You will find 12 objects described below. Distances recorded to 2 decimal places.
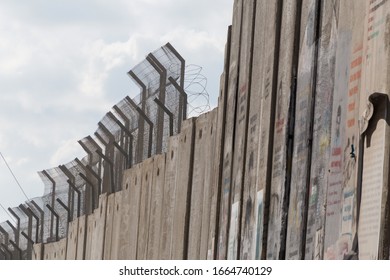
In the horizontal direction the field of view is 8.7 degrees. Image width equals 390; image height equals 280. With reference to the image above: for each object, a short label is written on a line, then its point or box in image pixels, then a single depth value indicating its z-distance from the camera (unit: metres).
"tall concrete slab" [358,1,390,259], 12.00
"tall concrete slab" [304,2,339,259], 14.71
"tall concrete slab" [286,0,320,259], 15.76
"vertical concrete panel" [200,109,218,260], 22.56
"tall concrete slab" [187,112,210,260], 23.73
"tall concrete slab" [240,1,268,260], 18.60
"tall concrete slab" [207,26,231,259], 21.86
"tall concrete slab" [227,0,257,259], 19.99
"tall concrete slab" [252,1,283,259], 17.75
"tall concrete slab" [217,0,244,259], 21.07
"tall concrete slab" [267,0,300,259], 16.78
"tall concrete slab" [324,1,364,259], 13.18
